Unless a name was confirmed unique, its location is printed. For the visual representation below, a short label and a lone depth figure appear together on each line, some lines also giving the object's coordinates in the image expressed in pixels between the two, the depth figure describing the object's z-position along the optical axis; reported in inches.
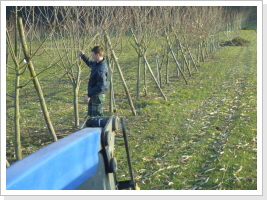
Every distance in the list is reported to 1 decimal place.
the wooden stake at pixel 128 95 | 395.7
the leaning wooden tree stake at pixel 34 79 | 220.4
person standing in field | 272.2
